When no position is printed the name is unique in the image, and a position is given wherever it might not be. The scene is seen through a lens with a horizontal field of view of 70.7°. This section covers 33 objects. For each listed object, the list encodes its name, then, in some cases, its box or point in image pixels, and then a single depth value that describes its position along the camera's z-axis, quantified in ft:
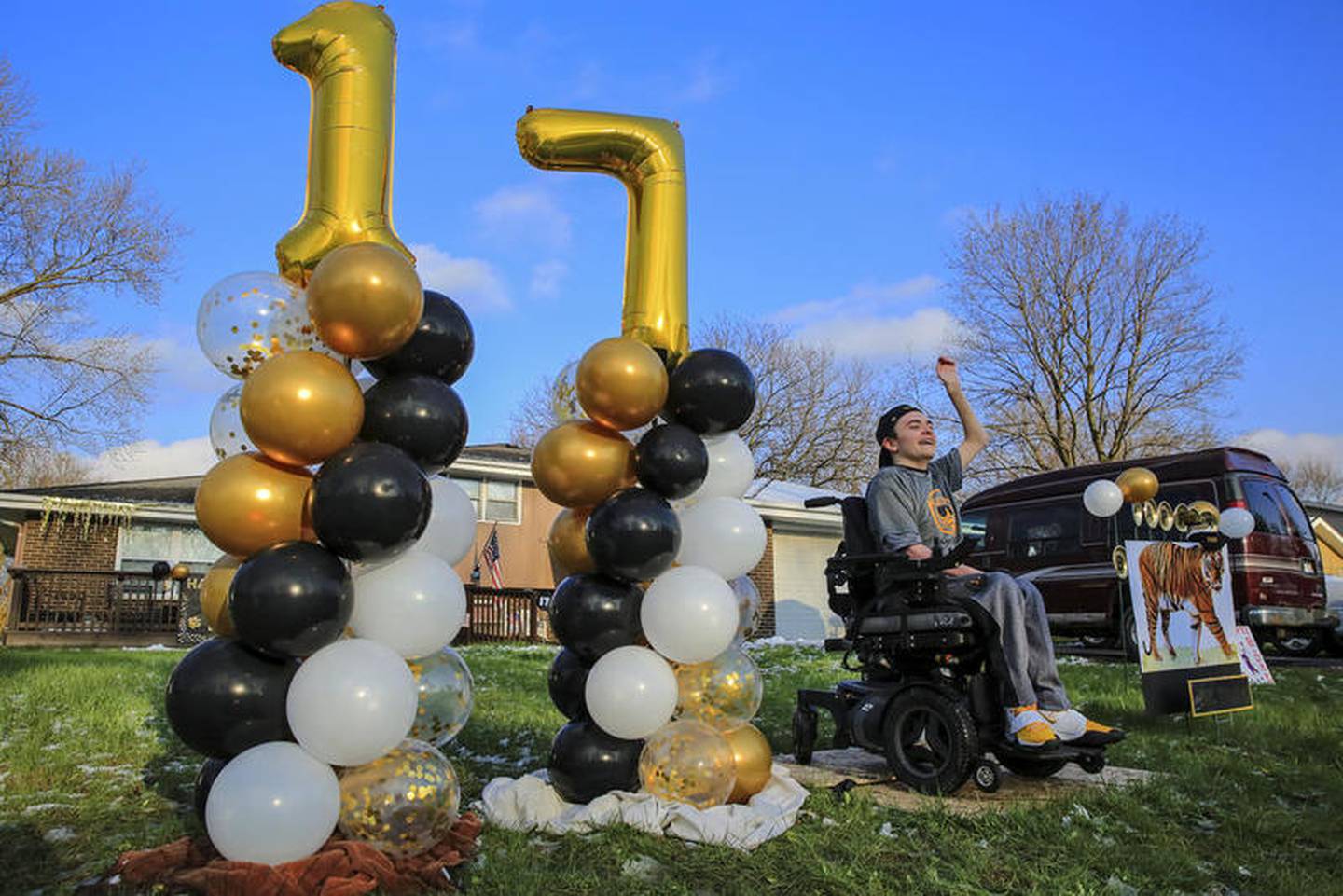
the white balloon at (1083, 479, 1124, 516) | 24.41
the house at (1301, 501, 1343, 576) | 96.37
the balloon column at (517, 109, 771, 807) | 12.23
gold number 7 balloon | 13.93
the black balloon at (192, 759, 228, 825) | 10.14
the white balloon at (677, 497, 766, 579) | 13.32
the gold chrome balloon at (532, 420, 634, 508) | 12.50
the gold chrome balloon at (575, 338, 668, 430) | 12.19
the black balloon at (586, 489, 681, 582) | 12.13
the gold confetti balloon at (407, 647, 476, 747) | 11.14
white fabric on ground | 11.53
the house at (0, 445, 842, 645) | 54.49
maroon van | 38.14
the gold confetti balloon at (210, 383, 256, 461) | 11.16
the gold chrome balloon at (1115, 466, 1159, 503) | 24.22
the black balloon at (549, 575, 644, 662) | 12.58
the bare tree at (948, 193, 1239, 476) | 90.53
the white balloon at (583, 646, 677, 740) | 12.09
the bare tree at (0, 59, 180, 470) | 74.38
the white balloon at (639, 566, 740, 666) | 12.26
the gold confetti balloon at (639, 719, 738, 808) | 12.17
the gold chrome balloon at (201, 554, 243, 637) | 10.57
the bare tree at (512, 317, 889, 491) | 109.09
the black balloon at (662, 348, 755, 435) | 12.97
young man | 13.55
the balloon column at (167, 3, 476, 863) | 9.39
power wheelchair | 13.66
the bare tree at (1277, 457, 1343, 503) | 177.99
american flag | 62.13
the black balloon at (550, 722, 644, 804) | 12.53
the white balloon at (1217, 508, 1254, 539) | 27.66
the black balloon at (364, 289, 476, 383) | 10.90
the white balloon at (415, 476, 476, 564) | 11.58
